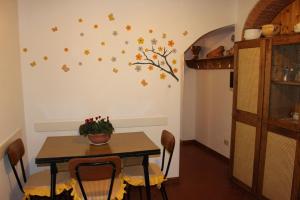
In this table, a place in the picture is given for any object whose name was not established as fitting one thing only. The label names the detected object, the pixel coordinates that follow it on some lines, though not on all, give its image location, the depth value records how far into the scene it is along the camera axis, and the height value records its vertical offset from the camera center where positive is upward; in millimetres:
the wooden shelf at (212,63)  3922 +94
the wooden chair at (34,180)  2180 -1029
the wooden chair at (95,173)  1909 -797
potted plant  2420 -595
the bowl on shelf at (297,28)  2375 +374
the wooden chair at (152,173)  2408 -1021
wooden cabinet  2482 -506
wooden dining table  2159 -736
